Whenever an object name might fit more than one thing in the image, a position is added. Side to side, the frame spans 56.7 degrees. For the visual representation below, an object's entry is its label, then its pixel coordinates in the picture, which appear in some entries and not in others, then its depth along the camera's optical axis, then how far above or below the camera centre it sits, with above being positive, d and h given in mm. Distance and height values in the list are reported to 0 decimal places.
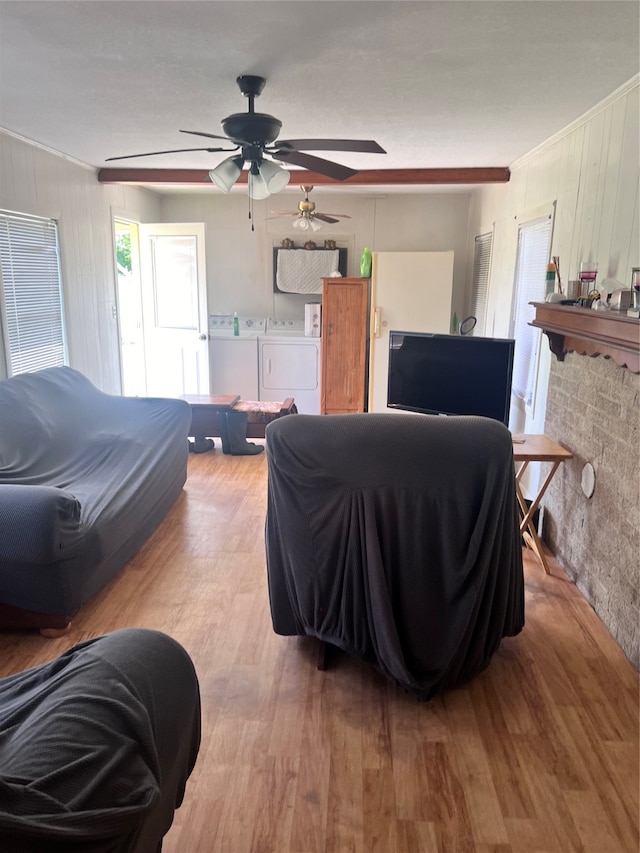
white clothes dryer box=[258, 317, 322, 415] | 6199 -810
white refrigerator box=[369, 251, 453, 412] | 5672 -20
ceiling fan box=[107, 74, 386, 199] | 2559 +620
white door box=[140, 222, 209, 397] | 5820 -212
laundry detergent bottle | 5988 +261
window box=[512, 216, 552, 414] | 3711 -2
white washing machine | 6242 -770
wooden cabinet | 5965 -528
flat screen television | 3152 -450
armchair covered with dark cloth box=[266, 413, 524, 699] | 1870 -777
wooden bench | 4859 -1004
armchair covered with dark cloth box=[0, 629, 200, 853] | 822 -731
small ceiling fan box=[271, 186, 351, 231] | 5168 +648
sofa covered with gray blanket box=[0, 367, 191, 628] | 2291 -939
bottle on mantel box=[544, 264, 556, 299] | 3146 +73
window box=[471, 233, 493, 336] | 5315 +110
